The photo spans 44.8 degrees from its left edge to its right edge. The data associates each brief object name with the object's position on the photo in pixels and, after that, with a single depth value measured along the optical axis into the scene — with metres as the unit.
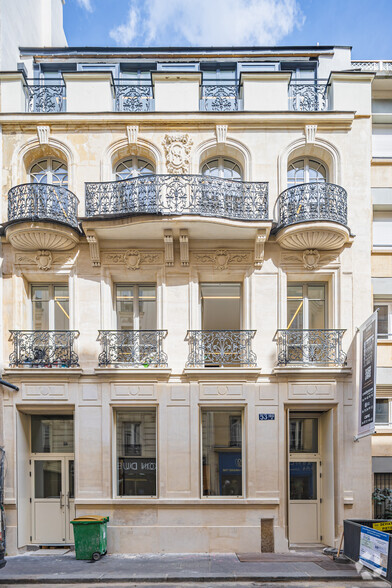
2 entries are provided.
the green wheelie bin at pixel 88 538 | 11.30
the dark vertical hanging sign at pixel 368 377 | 11.20
